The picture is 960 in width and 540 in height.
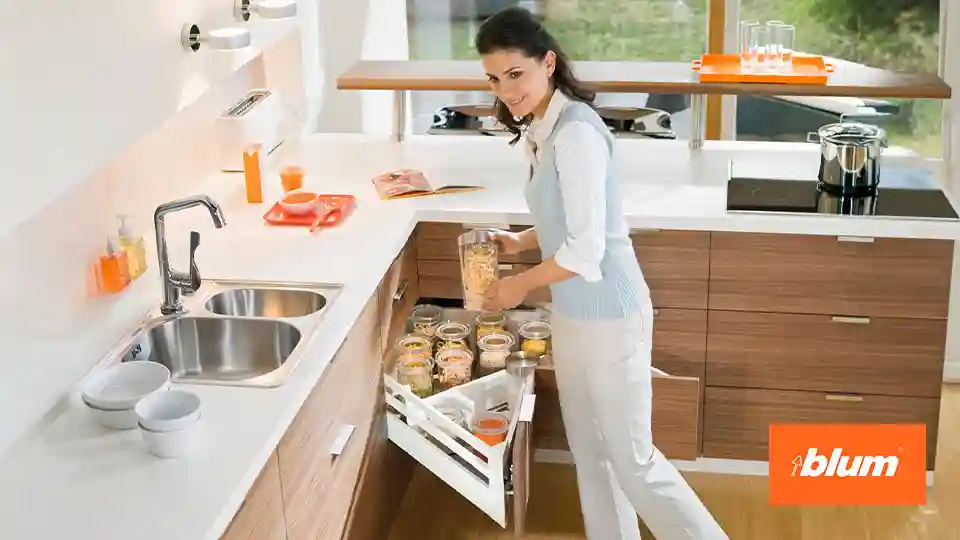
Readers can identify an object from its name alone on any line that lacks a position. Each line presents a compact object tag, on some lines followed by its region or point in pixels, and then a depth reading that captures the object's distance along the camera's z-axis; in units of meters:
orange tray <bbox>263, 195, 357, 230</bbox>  3.18
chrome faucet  2.54
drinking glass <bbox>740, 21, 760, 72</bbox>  3.47
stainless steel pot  3.31
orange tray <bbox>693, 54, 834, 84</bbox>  3.37
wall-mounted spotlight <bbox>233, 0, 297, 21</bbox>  2.77
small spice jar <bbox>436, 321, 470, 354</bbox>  3.16
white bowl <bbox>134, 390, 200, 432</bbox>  2.18
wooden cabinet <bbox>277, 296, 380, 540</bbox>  2.36
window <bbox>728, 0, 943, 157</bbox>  3.89
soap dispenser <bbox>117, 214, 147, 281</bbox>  2.68
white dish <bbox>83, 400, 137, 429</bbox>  2.21
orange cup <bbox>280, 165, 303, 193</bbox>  3.41
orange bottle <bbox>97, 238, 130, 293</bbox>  2.59
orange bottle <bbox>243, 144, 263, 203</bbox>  3.33
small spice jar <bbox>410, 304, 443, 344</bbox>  3.25
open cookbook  3.36
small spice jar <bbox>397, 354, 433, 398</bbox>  3.02
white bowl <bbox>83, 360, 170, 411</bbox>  2.31
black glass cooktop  3.23
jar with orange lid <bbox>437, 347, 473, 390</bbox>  3.06
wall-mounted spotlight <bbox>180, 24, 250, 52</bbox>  2.42
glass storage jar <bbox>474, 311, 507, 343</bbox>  3.24
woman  2.52
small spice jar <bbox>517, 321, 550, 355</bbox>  3.21
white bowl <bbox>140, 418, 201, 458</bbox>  2.10
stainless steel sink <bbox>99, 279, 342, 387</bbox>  2.63
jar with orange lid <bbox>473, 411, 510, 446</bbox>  2.82
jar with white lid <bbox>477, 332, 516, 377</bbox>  3.15
